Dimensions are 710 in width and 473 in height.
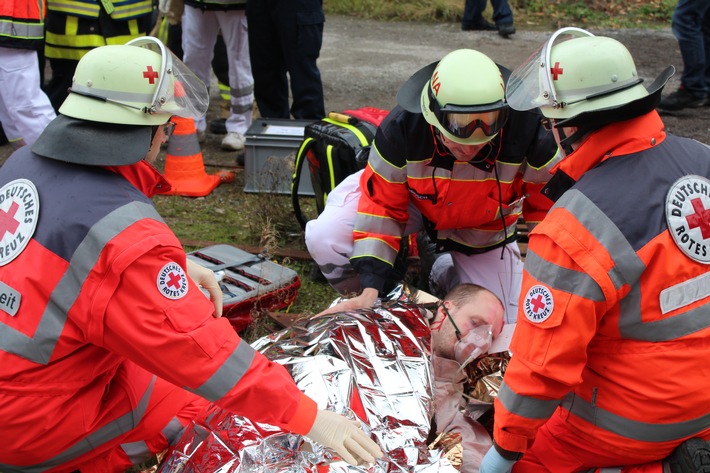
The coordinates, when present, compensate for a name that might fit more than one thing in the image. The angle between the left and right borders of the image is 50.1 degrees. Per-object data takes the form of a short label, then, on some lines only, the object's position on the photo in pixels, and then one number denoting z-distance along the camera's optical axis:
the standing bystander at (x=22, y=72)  4.64
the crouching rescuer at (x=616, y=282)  2.14
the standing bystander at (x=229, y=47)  5.96
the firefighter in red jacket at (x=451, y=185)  3.18
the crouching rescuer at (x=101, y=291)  2.27
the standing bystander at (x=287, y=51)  5.47
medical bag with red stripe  3.98
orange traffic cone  5.60
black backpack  4.47
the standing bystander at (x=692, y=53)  6.81
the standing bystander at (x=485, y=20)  9.48
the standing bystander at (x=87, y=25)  5.10
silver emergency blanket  2.52
